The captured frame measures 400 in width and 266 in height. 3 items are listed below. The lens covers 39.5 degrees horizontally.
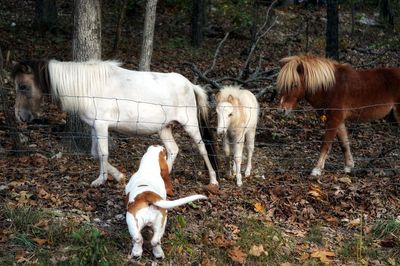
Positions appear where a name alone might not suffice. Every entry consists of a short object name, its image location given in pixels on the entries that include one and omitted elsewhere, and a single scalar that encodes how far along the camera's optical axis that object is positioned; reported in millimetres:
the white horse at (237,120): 8602
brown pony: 9328
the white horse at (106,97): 7742
